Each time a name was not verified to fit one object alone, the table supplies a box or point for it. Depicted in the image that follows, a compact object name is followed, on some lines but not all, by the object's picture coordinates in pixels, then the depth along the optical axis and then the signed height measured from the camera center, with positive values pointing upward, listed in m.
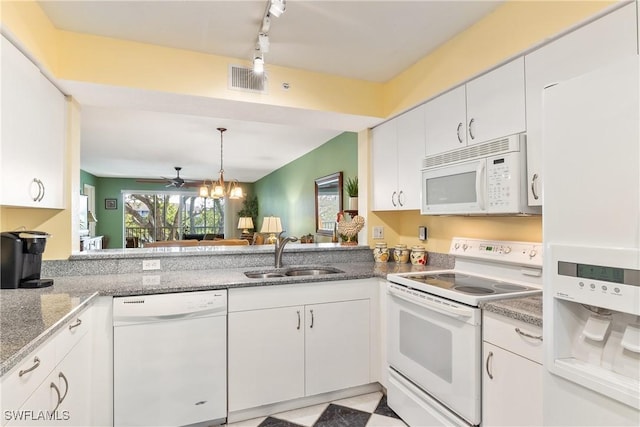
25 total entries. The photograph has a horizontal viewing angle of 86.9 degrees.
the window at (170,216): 9.18 +0.11
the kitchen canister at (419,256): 2.68 -0.30
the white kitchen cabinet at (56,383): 1.00 -0.59
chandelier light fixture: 5.23 +0.47
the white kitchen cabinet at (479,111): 1.72 +0.62
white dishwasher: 1.80 -0.78
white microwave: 1.63 +0.21
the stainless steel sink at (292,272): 2.40 -0.40
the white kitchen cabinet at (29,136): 1.46 +0.42
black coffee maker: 1.73 -0.19
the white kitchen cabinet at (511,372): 1.31 -0.64
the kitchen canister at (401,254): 2.83 -0.30
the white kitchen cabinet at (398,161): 2.41 +0.45
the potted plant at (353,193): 3.28 +0.27
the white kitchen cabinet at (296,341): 2.04 -0.78
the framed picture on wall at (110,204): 8.65 +0.42
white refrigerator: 0.85 -0.08
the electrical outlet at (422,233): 2.74 -0.12
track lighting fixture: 1.60 +1.02
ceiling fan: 8.90 +1.04
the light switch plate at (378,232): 2.99 -0.12
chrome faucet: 2.55 -0.23
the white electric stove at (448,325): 1.57 -0.56
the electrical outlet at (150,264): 2.36 -0.31
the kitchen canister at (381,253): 2.89 -0.29
